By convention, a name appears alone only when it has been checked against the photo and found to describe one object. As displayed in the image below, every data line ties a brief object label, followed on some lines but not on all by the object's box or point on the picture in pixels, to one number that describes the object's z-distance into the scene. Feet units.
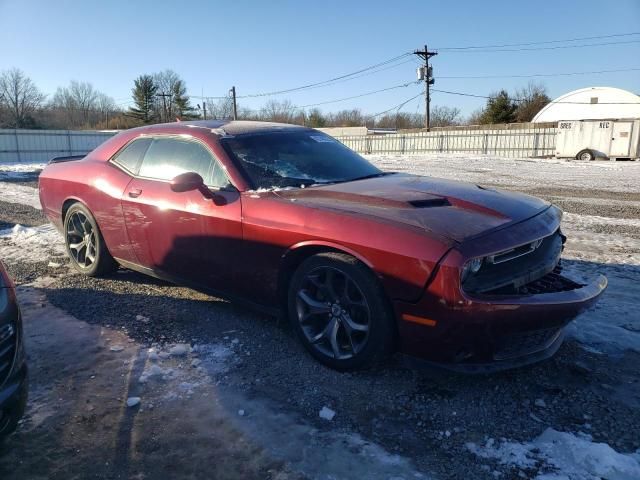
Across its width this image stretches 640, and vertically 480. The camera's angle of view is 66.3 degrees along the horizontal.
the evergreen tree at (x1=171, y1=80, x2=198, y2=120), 233.53
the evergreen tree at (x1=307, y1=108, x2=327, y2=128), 211.02
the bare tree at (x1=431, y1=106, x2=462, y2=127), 237.66
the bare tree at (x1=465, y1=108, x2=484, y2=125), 180.86
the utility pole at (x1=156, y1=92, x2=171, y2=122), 236.53
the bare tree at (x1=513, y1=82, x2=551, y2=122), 173.06
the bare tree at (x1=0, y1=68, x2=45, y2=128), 228.02
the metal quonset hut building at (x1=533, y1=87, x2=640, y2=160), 77.25
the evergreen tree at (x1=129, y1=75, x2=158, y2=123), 238.48
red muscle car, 8.45
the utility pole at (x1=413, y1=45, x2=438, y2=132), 133.49
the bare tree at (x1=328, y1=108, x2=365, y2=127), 250.78
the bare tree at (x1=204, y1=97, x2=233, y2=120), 206.24
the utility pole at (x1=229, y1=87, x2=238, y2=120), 181.16
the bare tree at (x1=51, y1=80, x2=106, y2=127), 265.79
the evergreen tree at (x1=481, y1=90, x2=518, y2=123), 153.15
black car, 6.76
